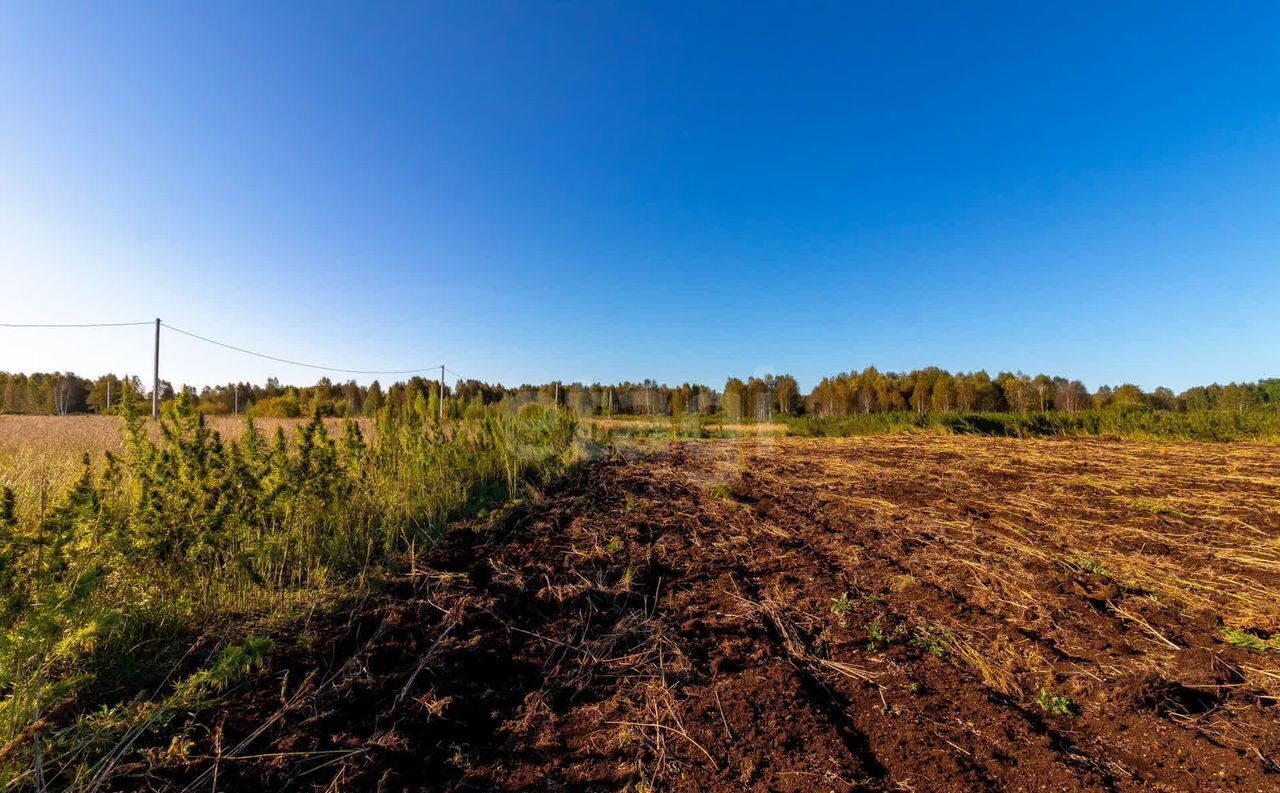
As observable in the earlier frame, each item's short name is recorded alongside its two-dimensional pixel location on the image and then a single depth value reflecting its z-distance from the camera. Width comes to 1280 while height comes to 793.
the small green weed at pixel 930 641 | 2.29
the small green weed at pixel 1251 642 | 2.19
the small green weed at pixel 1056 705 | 1.83
